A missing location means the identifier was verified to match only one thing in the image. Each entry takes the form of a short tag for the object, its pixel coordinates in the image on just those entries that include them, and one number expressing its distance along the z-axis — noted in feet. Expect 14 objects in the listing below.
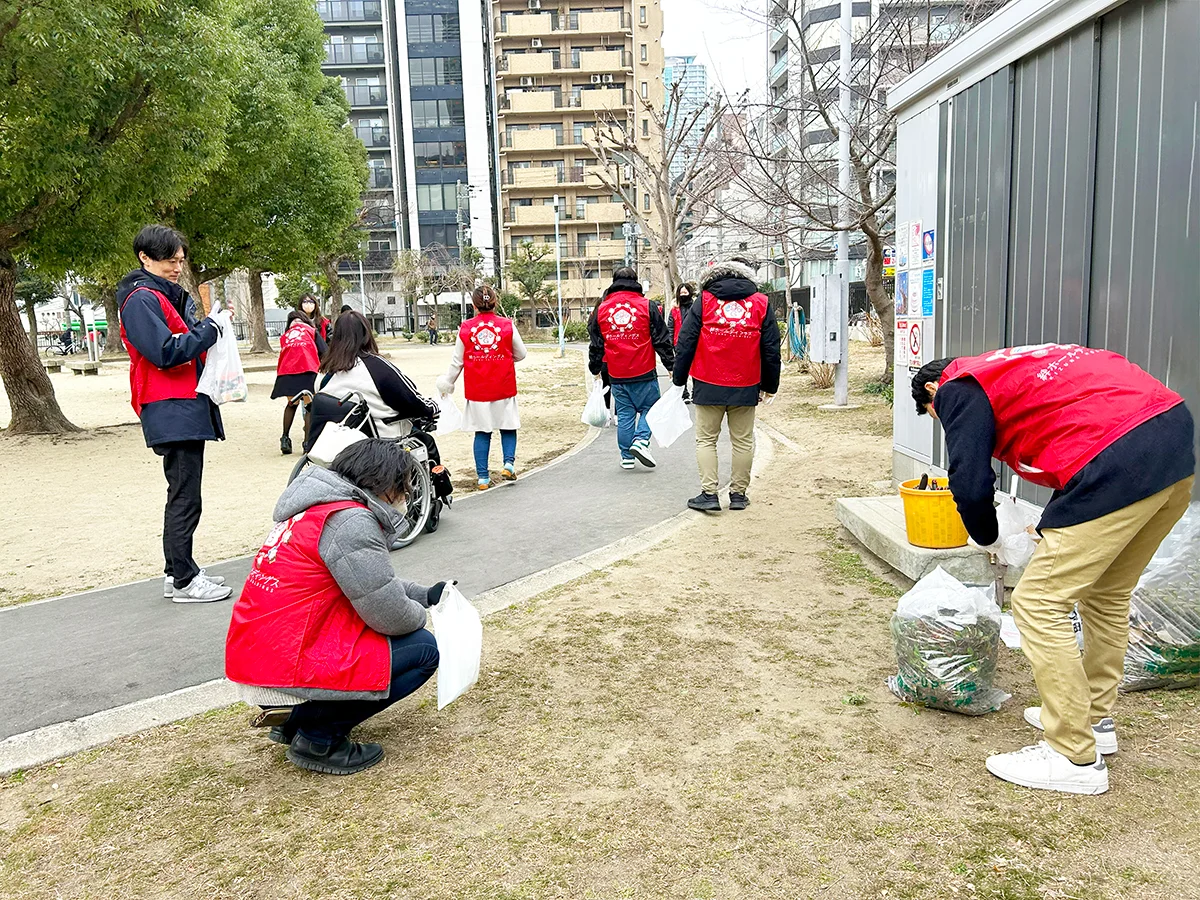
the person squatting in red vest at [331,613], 9.82
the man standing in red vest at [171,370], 15.67
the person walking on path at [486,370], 26.32
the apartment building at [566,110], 188.96
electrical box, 44.62
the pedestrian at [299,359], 32.60
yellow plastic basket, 15.07
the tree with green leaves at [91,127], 32.63
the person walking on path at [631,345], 27.58
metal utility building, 12.64
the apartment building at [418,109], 203.62
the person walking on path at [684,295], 38.14
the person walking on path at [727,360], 21.66
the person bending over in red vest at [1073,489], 8.93
